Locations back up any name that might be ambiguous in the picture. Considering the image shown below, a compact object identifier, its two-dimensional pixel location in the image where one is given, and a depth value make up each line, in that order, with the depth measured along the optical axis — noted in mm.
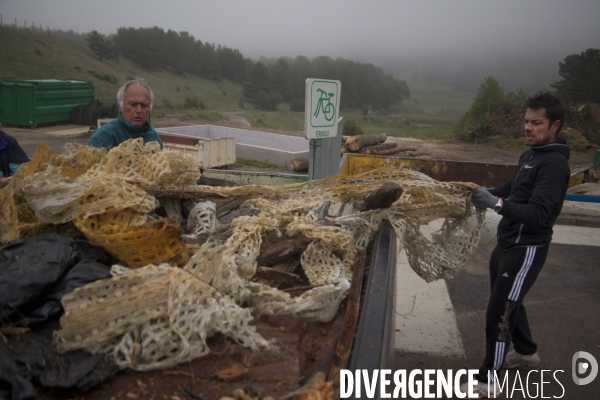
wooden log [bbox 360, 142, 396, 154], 16266
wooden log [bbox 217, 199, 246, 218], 2752
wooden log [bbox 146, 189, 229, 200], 2449
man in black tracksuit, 2760
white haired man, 3264
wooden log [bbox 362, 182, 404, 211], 2678
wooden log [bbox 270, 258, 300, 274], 2303
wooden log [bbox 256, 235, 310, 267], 2291
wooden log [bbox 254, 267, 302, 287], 2152
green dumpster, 19062
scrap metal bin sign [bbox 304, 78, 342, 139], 4367
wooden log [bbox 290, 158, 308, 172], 14031
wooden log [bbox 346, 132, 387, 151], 16220
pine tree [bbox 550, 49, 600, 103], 33406
